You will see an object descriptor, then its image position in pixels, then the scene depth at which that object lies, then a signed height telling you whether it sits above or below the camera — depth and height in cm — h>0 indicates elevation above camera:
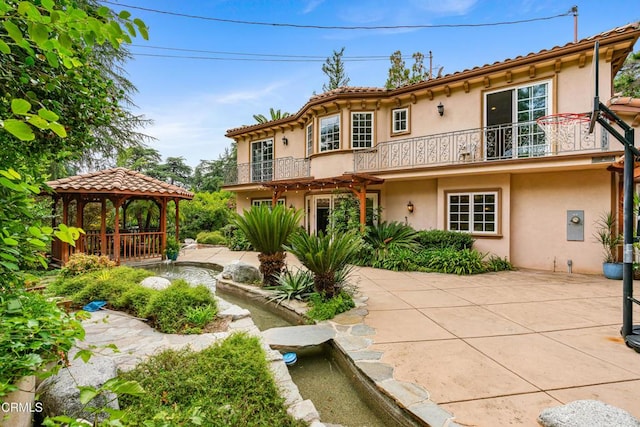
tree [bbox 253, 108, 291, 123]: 1986 +635
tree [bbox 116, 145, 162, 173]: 2572 +489
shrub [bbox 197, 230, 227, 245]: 1777 -154
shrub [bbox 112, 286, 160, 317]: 507 -147
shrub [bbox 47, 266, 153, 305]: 556 -139
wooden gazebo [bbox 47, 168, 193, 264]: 956 +46
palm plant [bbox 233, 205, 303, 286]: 706 -42
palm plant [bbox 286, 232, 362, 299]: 582 -83
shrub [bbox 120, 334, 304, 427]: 255 -159
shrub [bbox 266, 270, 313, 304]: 647 -162
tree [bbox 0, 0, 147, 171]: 106 +74
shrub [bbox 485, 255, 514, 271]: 945 -164
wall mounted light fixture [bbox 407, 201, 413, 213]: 1178 +21
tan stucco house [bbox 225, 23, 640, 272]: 873 +194
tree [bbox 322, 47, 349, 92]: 2411 +1117
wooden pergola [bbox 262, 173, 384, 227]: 1086 +113
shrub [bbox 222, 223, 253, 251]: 1526 -152
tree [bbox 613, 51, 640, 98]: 1477 +655
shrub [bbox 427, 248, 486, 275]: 899 -148
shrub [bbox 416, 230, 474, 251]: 1002 -91
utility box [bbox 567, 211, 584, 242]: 900 -42
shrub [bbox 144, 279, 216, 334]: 439 -144
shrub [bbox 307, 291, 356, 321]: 530 -170
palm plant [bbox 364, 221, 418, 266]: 1038 -96
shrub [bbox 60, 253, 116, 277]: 686 -119
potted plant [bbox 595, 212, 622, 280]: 820 -83
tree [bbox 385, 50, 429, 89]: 1997 +935
